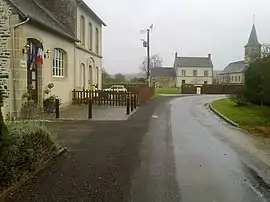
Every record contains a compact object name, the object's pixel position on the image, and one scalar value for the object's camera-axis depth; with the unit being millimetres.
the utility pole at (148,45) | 36241
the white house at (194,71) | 76767
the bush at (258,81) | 14151
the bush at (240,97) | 18980
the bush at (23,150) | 4661
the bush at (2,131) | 4631
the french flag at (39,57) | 13768
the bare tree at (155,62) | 78929
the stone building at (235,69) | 67719
